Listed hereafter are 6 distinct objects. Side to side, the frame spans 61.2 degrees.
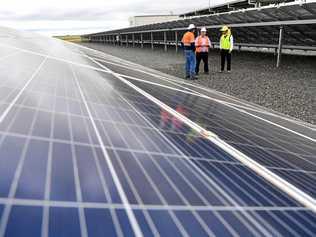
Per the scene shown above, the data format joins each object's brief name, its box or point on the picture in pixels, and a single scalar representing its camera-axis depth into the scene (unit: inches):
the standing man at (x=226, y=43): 459.1
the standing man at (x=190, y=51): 401.5
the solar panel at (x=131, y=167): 41.8
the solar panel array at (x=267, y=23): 443.2
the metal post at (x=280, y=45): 492.6
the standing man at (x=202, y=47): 440.8
